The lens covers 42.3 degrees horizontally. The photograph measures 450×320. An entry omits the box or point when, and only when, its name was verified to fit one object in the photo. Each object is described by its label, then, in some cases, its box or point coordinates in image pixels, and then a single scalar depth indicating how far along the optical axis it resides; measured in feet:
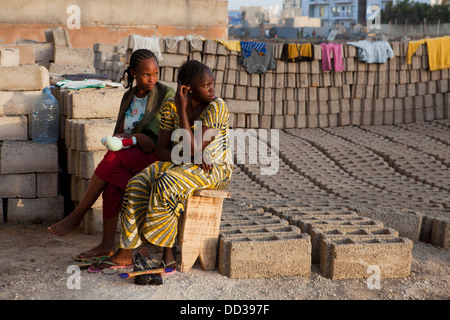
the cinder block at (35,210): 19.60
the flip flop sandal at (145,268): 12.60
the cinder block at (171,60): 36.70
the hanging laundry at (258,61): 38.11
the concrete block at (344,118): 40.60
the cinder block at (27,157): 19.33
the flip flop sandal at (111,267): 13.43
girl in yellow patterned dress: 12.92
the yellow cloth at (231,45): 37.70
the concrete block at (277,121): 39.29
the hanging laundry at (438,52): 41.65
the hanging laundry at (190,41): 36.50
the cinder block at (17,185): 19.48
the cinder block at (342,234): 13.98
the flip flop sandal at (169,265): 13.34
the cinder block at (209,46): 37.06
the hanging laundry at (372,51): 39.70
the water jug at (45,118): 19.81
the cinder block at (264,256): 13.17
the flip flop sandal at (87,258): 14.25
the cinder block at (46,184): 19.75
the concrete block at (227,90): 38.42
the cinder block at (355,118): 40.86
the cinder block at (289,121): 39.50
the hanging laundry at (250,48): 37.93
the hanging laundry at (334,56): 38.93
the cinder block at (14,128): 20.03
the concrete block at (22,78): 20.25
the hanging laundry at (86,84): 19.89
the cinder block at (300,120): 39.61
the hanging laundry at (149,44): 35.88
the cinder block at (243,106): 38.78
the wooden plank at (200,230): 13.35
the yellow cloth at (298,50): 38.27
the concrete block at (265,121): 39.22
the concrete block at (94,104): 18.76
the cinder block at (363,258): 13.48
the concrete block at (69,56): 39.50
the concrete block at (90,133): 17.69
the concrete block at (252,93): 38.96
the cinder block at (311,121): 39.91
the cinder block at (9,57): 24.88
